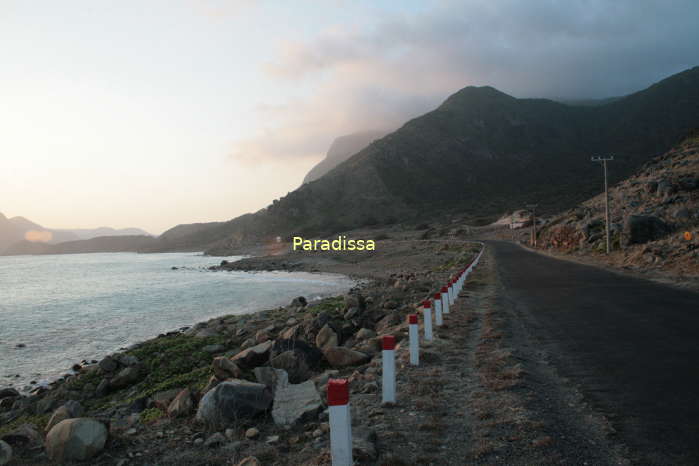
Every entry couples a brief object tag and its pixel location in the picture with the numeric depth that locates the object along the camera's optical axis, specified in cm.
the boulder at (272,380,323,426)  572
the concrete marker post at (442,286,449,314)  1218
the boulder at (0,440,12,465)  542
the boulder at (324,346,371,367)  881
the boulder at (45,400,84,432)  817
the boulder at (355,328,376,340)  1205
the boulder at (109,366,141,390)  1245
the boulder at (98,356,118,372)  1359
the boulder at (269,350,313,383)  852
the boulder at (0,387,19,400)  1260
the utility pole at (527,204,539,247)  4752
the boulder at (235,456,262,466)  441
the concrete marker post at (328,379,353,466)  400
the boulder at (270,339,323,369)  907
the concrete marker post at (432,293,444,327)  1047
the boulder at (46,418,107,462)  527
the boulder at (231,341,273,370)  997
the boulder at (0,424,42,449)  612
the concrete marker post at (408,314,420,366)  758
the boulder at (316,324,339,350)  1195
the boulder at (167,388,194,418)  688
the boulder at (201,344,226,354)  1464
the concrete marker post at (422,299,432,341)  935
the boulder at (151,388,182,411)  871
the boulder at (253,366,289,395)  728
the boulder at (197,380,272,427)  596
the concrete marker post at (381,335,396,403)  583
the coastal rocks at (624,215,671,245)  2544
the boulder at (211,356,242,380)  857
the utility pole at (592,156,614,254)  2765
